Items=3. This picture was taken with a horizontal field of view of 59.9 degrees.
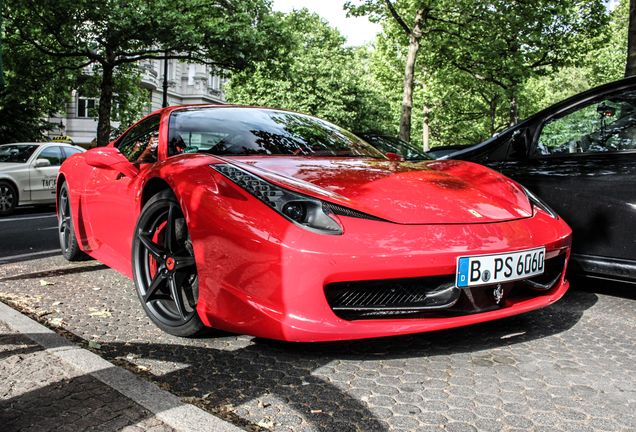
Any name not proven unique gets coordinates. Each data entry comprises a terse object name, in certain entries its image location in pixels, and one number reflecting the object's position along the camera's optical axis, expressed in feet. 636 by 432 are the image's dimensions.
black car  11.52
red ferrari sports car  7.55
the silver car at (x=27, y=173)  35.53
